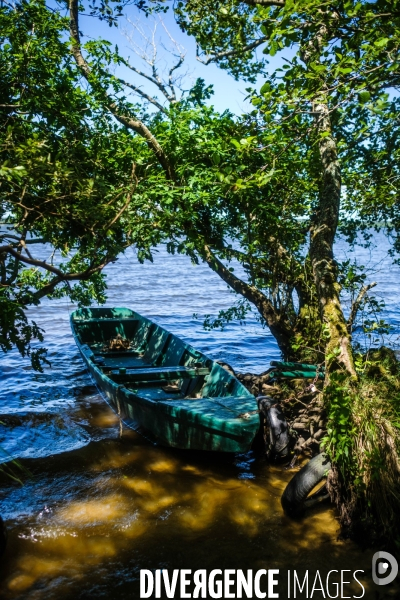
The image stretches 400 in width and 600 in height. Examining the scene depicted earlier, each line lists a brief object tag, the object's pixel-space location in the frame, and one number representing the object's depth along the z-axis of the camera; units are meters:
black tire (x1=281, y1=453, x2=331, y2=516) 5.79
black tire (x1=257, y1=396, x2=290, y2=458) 7.34
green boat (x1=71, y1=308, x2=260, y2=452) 6.69
